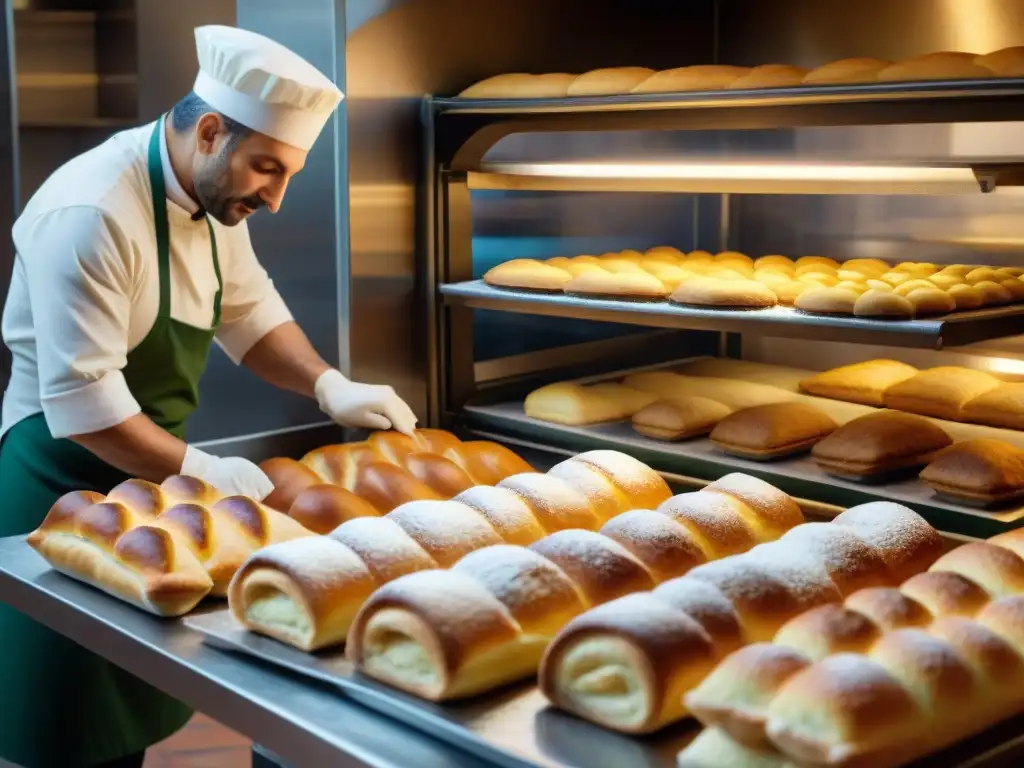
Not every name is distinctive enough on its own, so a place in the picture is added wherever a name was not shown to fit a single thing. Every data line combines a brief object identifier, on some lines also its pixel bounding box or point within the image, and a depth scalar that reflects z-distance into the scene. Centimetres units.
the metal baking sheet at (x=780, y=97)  193
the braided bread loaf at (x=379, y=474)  204
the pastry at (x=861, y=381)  275
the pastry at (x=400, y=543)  157
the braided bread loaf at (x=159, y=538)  174
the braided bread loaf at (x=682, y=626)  133
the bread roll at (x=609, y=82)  263
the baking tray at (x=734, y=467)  205
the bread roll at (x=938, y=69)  211
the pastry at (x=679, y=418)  256
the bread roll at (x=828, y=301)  218
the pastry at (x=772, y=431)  240
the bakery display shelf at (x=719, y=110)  198
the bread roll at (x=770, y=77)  234
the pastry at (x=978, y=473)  205
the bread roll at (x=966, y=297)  225
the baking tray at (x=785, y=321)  205
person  228
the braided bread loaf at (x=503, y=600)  142
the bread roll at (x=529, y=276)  267
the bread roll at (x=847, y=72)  221
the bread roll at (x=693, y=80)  250
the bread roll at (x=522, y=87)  267
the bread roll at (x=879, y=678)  119
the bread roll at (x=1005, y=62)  212
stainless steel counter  139
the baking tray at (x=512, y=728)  130
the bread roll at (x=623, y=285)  251
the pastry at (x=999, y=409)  246
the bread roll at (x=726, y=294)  234
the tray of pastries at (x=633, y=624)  128
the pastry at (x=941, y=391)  256
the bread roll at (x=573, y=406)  271
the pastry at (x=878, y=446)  221
